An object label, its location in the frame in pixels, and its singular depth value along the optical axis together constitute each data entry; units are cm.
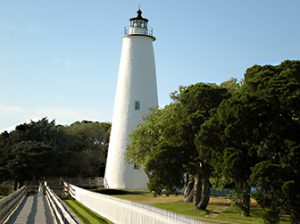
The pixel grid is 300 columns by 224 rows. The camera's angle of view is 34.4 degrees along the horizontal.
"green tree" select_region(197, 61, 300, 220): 1870
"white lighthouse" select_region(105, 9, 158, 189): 4322
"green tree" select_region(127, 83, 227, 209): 2705
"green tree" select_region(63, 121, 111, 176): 5025
